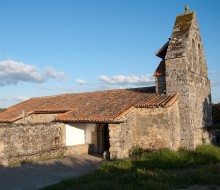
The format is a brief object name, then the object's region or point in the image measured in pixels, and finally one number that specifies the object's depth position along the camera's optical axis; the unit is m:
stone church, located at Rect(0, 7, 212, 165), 13.14
